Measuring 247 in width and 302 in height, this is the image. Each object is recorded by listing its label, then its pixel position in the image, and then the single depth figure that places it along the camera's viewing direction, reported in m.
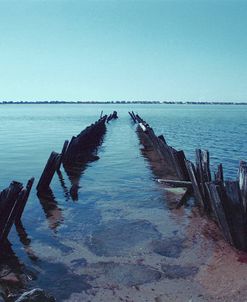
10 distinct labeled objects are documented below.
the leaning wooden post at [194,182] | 10.08
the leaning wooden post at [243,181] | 7.39
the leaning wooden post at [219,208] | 7.42
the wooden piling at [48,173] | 13.08
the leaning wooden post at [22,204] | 9.12
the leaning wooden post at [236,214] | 7.27
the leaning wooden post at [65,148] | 17.42
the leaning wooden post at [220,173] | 9.18
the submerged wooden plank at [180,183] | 11.51
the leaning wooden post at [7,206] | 7.75
